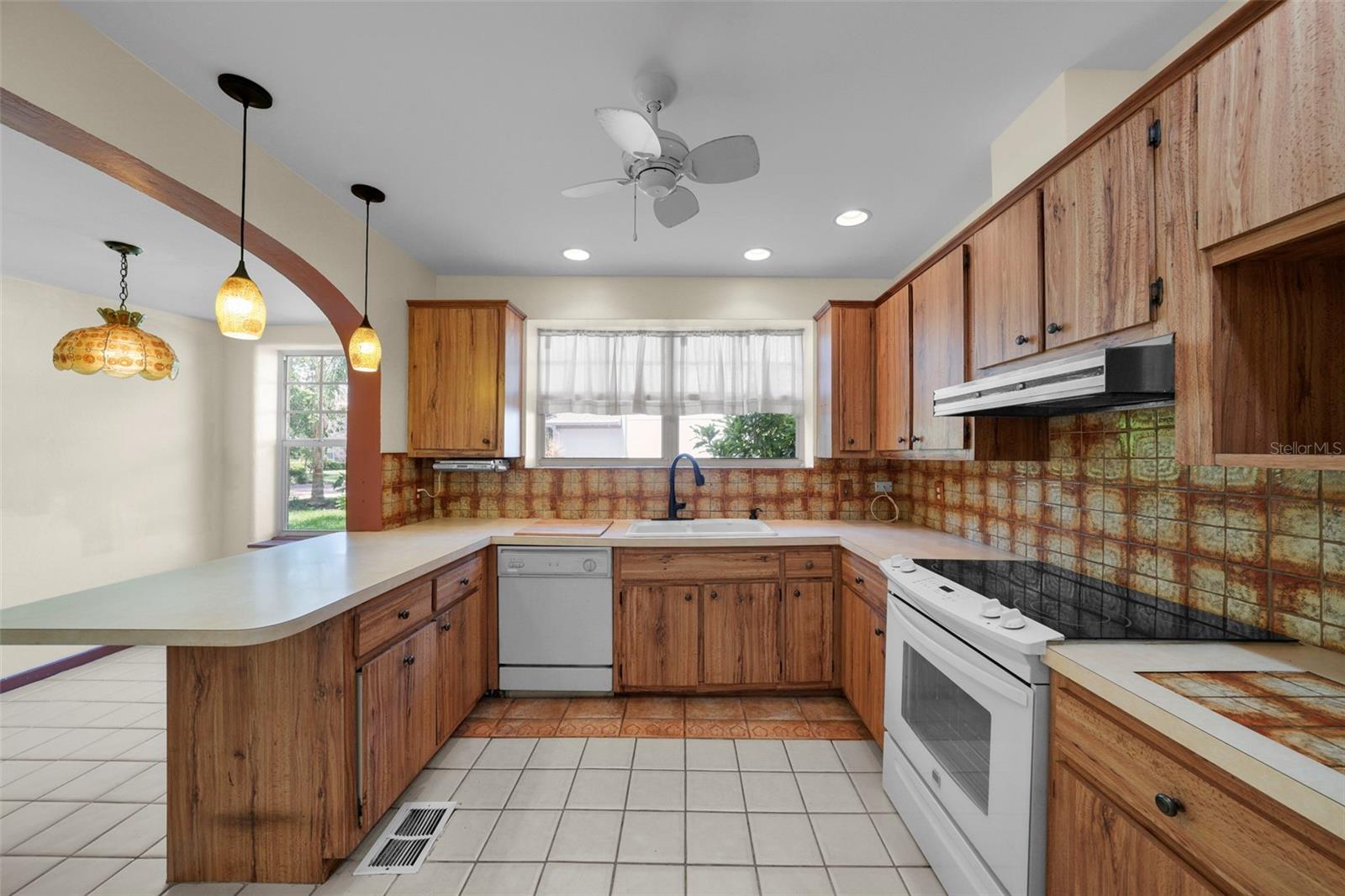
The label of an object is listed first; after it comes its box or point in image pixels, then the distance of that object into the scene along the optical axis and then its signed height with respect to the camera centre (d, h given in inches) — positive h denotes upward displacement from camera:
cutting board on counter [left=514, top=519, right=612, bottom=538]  113.6 -16.8
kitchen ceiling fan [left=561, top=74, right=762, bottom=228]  58.0 +36.2
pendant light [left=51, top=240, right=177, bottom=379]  103.3 +21.3
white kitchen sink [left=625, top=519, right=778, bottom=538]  115.3 -17.2
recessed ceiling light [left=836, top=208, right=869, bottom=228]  100.7 +46.6
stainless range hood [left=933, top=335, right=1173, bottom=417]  47.4 +7.5
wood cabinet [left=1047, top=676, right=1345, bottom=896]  29.1 -24.1
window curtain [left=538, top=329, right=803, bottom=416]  143.3 +22.8
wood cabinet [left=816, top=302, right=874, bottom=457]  121.6 +17.9
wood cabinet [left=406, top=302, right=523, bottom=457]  125.4 +18.3
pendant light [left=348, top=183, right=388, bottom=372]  92.4 +19.2
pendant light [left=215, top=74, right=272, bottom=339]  65.0 +19.5
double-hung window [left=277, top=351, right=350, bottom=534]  184.5 +3.3
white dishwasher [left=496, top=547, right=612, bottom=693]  110.4 -34.3
